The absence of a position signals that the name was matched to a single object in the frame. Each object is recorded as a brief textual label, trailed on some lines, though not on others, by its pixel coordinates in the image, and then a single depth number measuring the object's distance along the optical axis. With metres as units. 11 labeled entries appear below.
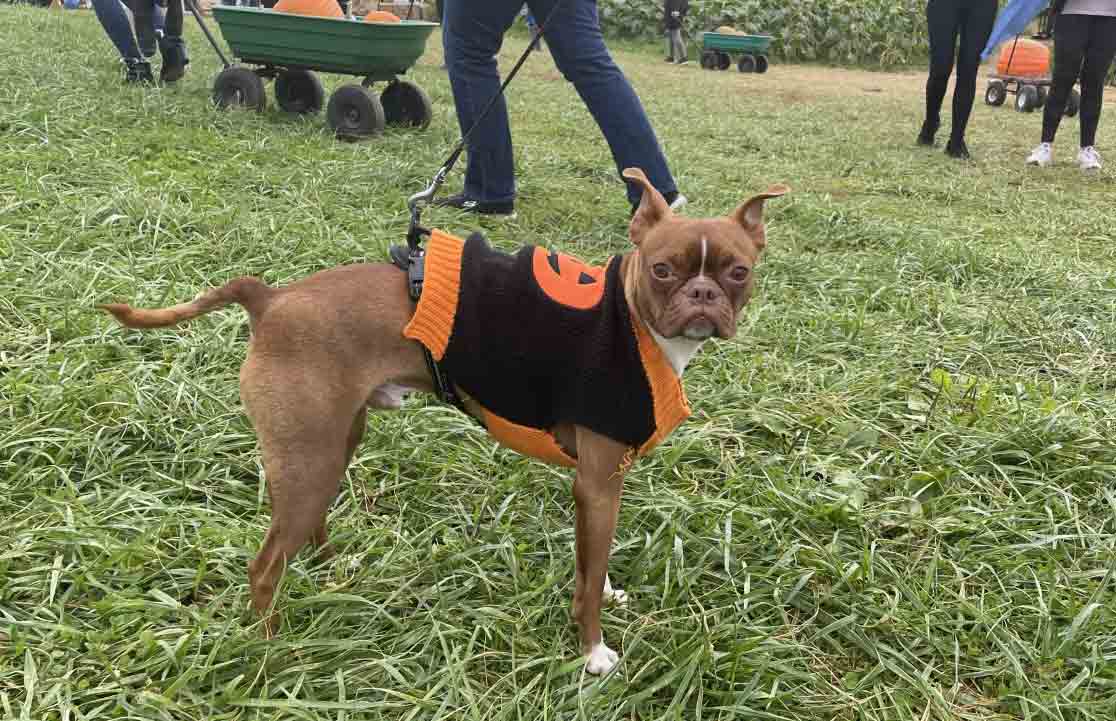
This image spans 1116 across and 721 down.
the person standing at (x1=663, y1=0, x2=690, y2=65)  17.42
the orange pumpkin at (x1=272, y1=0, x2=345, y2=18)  6.19
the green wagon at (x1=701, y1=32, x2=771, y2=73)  16.41
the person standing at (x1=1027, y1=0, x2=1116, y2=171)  6.28
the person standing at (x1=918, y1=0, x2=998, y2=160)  6.89
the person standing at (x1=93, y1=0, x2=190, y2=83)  6.69
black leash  1.81
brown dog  1.72
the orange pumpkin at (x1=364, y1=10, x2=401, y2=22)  6.08
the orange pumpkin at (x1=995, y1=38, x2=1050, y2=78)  12.88
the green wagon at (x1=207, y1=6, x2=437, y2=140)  5.80
